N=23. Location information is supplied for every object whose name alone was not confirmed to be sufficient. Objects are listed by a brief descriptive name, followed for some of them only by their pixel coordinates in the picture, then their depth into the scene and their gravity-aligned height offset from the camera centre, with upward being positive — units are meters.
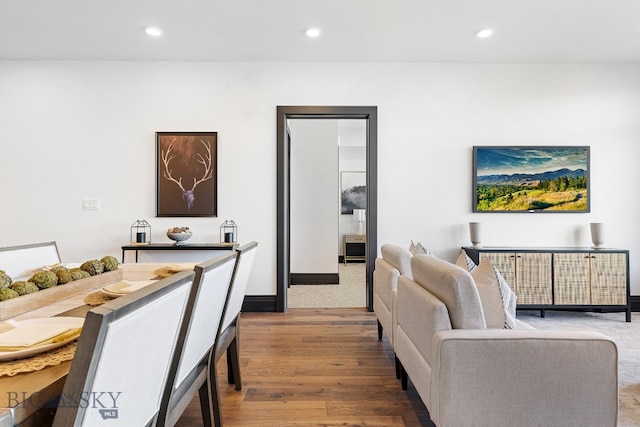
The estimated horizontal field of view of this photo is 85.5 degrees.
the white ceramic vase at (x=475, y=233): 3.52 -0.24
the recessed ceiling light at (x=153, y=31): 3.02 +1.58
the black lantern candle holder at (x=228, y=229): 3.61 -0.21
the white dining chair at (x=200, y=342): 1.11 -0.49
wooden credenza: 3.32 -0.66
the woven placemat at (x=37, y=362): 0.82 -0.38
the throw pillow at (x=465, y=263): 1.90 -0.30
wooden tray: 1.28 -0.37
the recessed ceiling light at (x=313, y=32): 3.03 +1.57
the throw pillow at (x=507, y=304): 1.58 -0.45
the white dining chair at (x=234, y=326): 1.63 -0.66
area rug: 1.88 -1.08
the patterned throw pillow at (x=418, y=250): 2.45 -0.29
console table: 3.35 -0.37
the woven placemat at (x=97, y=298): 1.44 -0.38
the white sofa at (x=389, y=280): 2.31 -0.51
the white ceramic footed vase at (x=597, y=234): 3.44 -0.24
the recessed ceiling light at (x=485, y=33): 3.04 +1.57
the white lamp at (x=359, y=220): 7.51 -0.23
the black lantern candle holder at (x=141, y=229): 3.59 -0.21
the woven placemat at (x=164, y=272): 1.92 -0.35
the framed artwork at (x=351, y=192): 7.73 +0.39
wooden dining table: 0.67 -0.39
